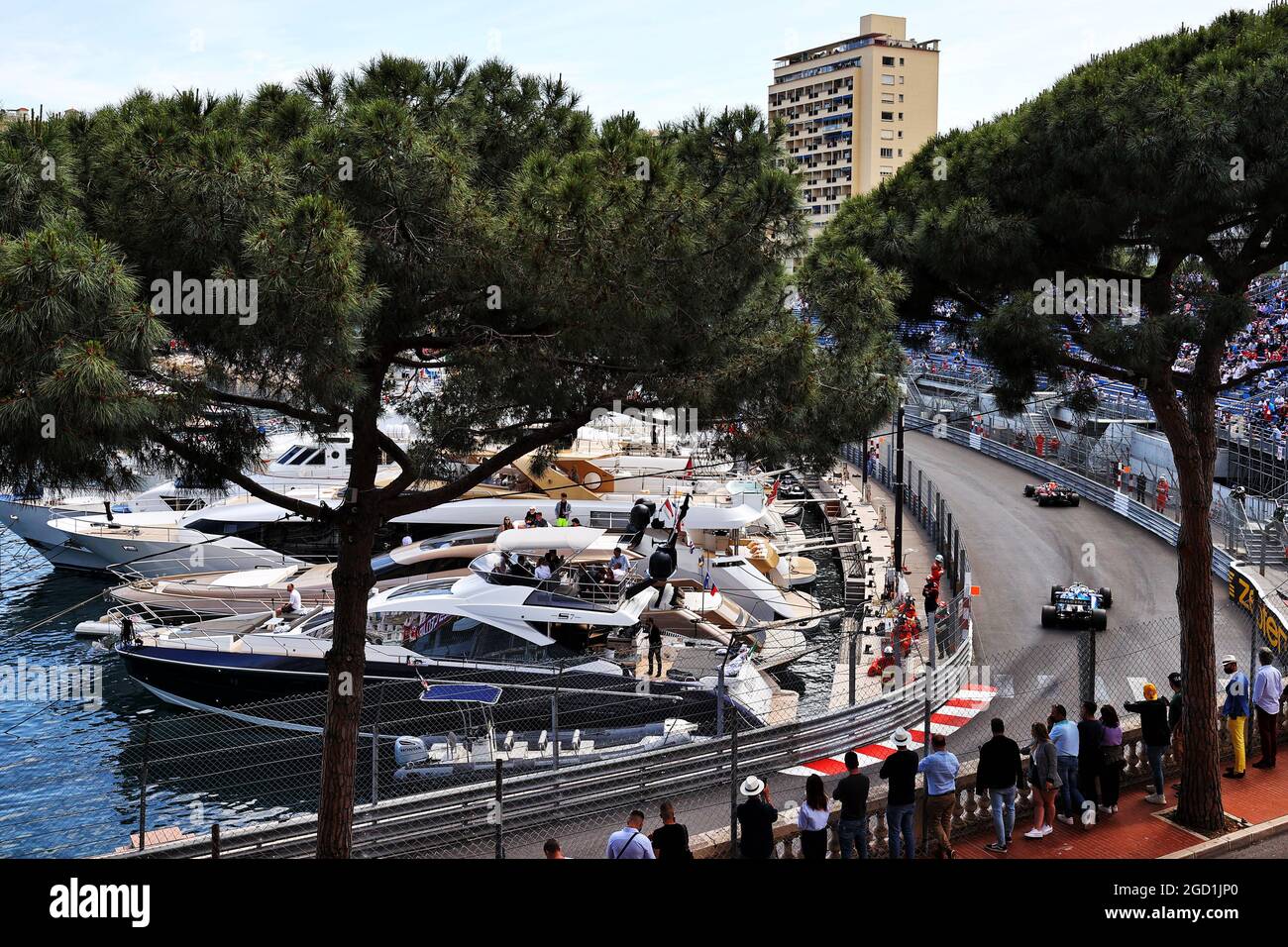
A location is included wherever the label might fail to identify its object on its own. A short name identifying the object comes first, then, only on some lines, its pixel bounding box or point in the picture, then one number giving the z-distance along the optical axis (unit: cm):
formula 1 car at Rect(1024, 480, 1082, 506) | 4300
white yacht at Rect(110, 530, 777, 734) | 2077
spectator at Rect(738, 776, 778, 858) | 1082
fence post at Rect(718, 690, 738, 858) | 1166
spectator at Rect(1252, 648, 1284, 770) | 1486
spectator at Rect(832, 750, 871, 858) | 1136
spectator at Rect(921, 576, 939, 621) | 2575
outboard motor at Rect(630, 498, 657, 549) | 2803
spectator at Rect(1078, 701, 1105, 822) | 1309
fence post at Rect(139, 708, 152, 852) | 1208
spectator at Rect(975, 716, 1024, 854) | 1210
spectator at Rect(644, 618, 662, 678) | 2208
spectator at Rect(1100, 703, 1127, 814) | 1309
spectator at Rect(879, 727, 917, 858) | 1161
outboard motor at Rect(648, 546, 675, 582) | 2412
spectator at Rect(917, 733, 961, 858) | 1198
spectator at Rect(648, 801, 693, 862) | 979
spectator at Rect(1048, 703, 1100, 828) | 1295
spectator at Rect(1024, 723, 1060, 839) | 1271
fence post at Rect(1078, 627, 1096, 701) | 1497
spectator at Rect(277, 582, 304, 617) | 2598
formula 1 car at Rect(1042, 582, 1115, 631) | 2723
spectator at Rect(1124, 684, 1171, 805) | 1360
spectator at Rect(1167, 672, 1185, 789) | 1427
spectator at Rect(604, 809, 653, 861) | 977
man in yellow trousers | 1436
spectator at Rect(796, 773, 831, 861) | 1097
